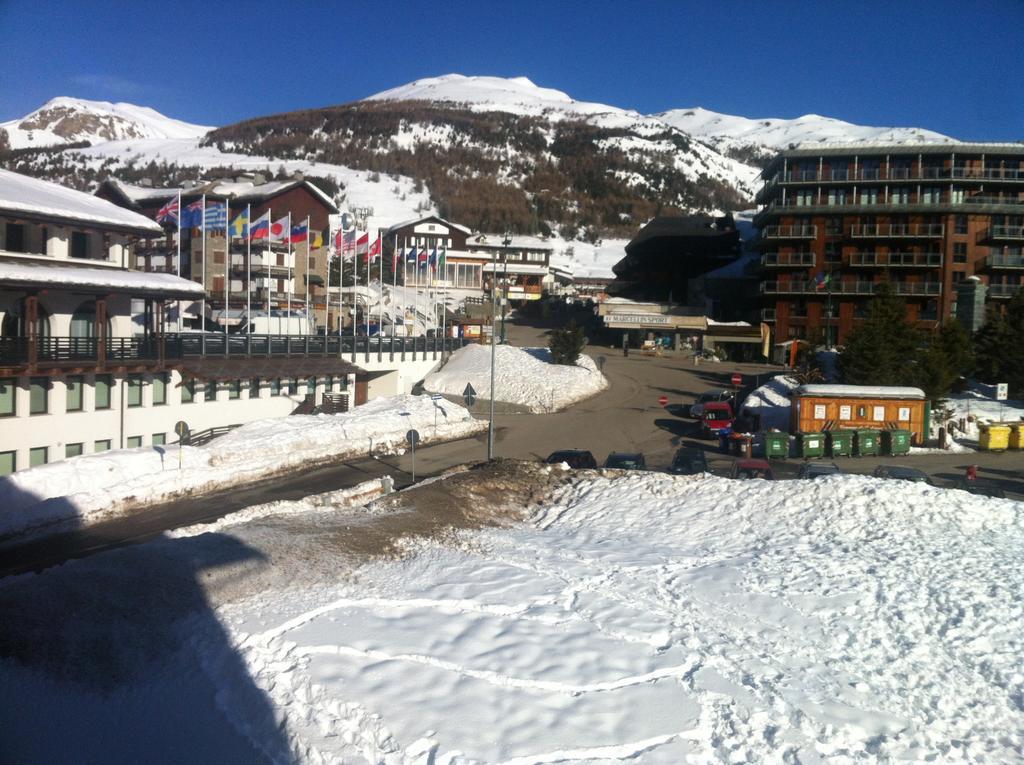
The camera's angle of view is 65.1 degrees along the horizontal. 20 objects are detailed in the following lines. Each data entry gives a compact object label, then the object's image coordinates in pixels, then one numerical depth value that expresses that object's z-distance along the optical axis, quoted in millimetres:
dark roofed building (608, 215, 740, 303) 79562
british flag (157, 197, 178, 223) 32000
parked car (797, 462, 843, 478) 22273
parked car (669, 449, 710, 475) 24905
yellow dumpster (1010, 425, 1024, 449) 30938
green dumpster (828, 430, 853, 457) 30000
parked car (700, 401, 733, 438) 33562
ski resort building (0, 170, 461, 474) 24938
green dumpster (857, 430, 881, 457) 30172
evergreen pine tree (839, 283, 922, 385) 35594
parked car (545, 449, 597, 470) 25859
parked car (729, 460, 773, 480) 23344
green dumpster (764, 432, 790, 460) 29641
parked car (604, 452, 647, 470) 25016
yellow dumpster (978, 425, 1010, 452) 30750
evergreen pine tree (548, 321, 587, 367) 48750
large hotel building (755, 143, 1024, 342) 58062
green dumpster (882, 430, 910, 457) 30203
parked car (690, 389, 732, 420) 37875
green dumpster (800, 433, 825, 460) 29969
